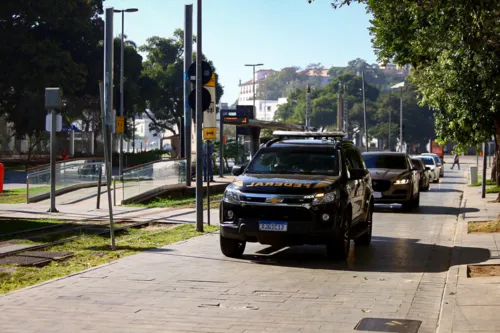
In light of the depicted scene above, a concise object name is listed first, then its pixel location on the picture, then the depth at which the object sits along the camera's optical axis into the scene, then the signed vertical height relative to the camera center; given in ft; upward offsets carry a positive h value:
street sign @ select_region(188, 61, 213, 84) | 57.82 +3.93
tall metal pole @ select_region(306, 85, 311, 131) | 235.03 +5.17
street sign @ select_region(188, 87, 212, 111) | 57.72 +2.19
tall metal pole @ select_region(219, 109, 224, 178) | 135.42 -2.95
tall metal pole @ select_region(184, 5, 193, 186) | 114.11 +10.53
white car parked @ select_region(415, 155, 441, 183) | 154.51 -5.85
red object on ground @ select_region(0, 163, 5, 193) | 74.12 -3.55
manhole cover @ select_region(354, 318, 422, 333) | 27.02 -6.02
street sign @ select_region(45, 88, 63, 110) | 72.49 +2.62
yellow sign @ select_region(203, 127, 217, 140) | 61.21 -0.09
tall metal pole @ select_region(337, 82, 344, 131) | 245.65 +4.80
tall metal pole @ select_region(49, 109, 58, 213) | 72.90 -2.33
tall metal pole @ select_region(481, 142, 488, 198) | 90.96 -5.13
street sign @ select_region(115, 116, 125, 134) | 137.08 +0.98
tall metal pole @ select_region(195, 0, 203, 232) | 56.90 +0.30
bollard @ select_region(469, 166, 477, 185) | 139.54 -6.65
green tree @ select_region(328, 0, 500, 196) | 52.95 +5.84
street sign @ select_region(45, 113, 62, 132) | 74.28 +0.76
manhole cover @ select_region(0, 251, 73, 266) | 41.32 -6.14
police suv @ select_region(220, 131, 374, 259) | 41.65 -3.26
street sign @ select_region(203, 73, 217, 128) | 62.13 +1.18
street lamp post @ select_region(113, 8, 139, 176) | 171.42 +15.46
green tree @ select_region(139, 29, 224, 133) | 293.64 +19.09
